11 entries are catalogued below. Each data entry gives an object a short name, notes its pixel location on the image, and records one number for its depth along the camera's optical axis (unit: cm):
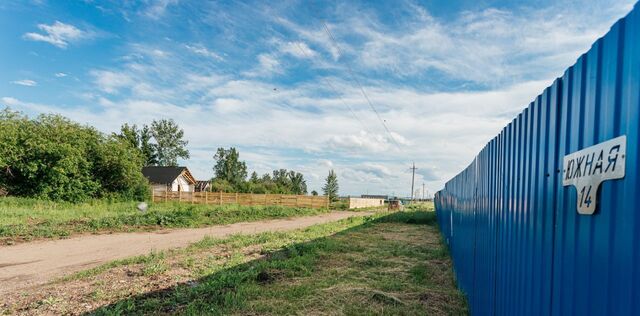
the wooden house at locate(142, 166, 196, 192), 4975
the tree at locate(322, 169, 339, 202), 9414
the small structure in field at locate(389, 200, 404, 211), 3839
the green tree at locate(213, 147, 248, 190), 7425
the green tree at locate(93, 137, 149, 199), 3178
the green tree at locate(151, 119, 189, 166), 6225
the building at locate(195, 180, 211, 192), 6353
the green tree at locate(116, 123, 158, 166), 6097
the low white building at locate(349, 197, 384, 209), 4368
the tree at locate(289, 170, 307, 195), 8588
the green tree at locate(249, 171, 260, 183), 7524
